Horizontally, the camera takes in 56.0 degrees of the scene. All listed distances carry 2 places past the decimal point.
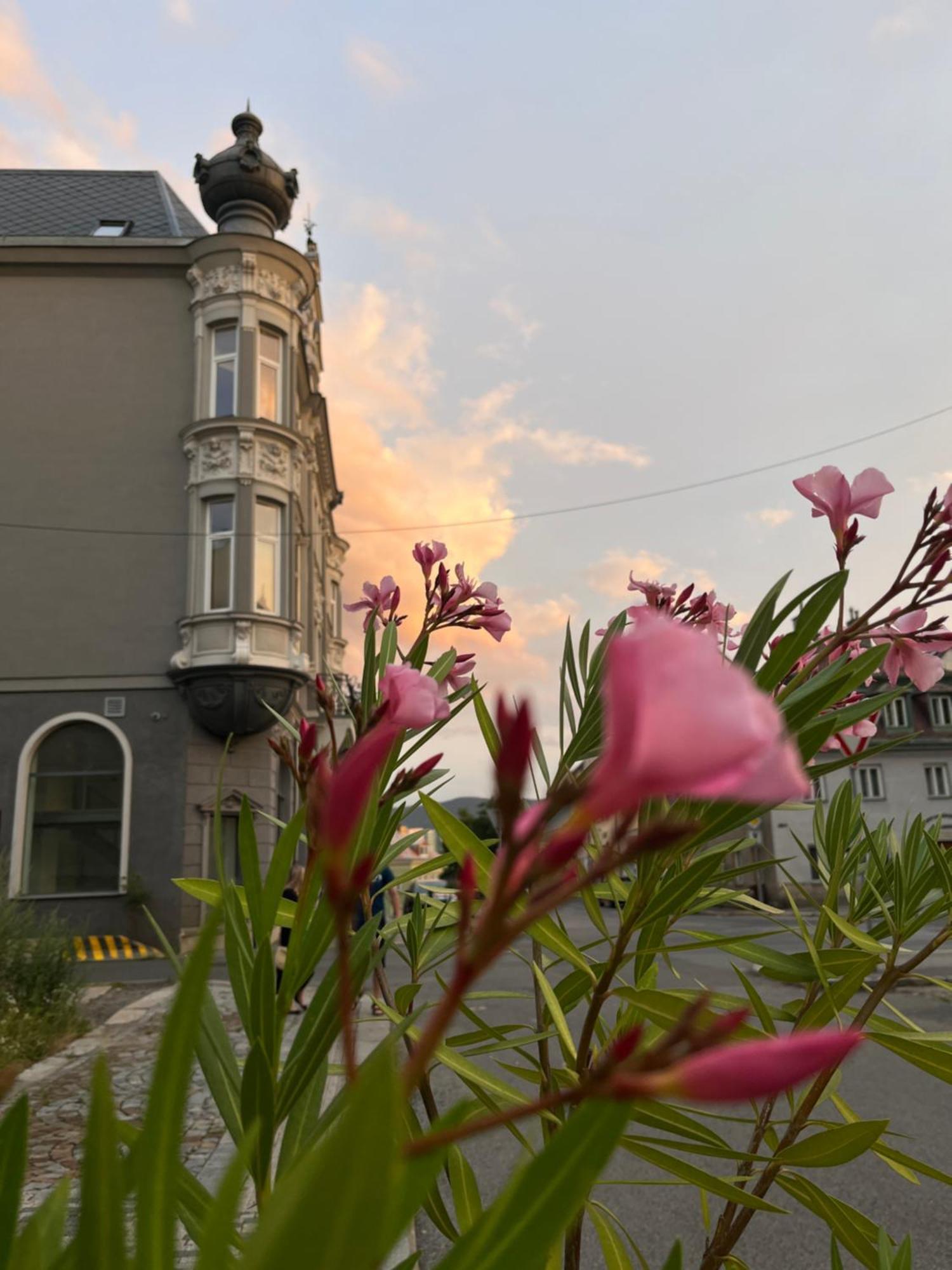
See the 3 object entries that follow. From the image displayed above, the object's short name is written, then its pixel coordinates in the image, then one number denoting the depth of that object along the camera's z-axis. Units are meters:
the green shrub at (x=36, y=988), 5.66
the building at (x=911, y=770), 25.69
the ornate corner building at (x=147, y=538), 11.48
